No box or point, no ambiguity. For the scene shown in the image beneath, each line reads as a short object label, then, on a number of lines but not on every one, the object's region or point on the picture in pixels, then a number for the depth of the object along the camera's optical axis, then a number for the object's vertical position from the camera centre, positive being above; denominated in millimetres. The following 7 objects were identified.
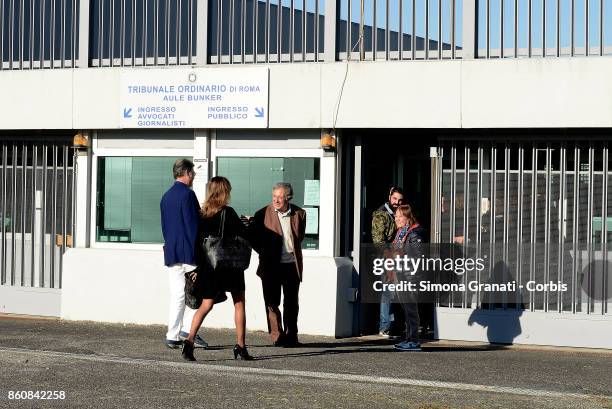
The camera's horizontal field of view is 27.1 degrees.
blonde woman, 11422 -583
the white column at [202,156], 15070 +631
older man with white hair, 13031 -479
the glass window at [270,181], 14750 +336
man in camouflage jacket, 14453 -199
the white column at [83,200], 15727 +101
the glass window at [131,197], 15412 +142
